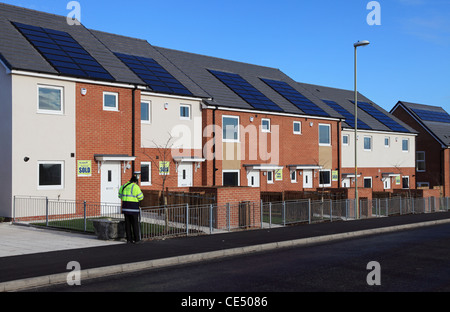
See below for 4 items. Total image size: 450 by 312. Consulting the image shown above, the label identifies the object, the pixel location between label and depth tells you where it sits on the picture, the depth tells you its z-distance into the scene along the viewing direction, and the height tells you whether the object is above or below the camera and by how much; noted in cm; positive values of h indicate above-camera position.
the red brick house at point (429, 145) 4369 +186
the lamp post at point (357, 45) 2101 +540
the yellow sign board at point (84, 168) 1978 -13
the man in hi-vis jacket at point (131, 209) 1297 -121
